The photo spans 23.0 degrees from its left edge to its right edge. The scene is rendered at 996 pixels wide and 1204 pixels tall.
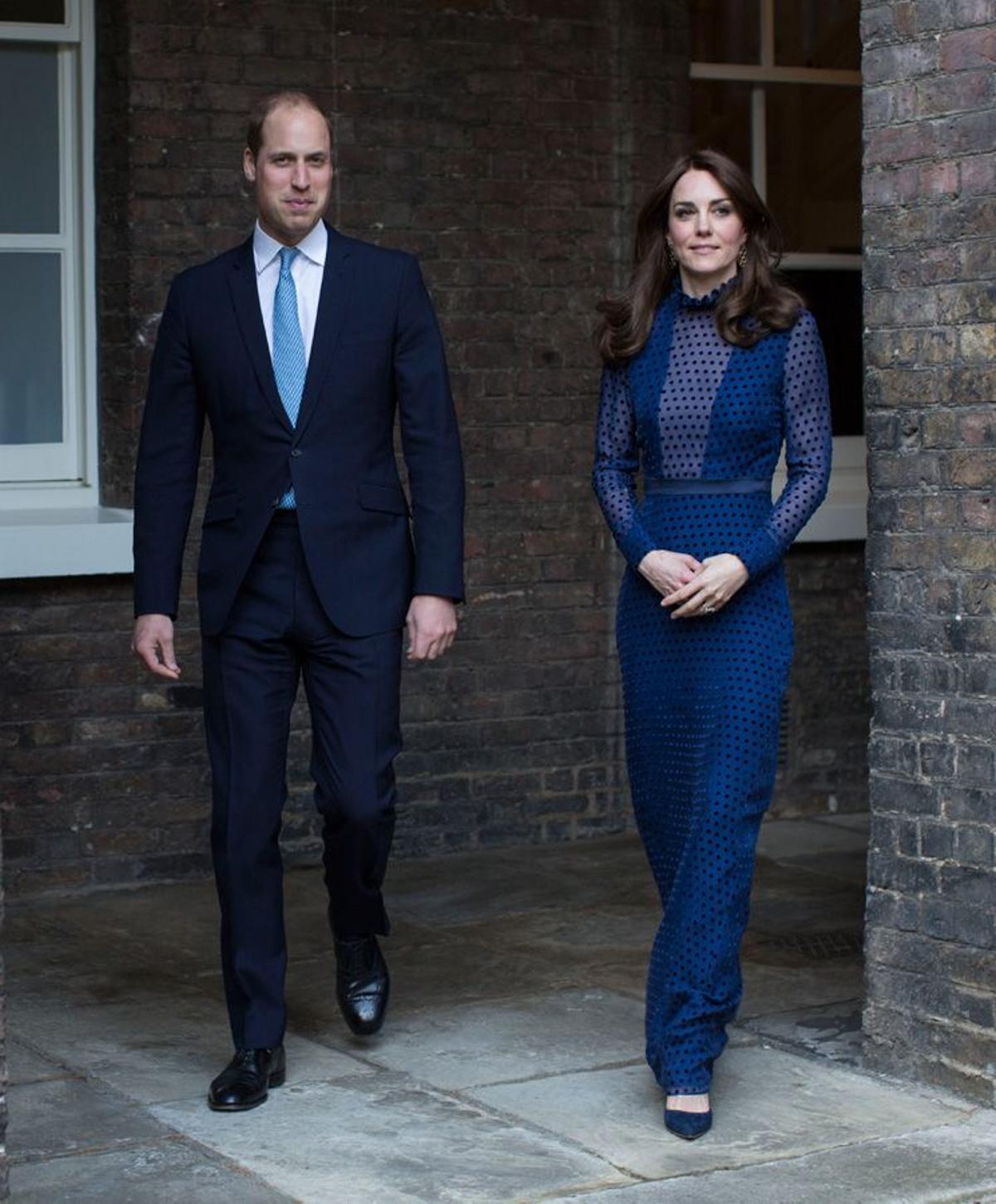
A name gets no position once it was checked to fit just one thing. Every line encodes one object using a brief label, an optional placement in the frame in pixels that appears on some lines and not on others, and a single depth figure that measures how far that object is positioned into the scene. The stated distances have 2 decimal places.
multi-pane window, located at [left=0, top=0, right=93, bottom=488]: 7.51
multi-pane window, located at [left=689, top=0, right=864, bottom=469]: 8.47
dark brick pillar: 5.02
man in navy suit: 5.14
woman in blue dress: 4.88
